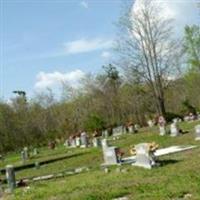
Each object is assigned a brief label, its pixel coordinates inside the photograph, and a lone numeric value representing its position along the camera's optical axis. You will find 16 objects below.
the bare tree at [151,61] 53.53
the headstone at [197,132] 23.62
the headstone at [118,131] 46.75
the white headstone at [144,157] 15.80
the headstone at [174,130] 29.18
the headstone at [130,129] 42.72
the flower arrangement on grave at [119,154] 19.25
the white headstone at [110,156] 19.12
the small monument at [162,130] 31.34
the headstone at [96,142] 35.16
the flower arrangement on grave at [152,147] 16.22
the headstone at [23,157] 36.17
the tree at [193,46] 59.94
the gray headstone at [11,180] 16.65
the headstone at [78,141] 41.08
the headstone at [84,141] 38.41
